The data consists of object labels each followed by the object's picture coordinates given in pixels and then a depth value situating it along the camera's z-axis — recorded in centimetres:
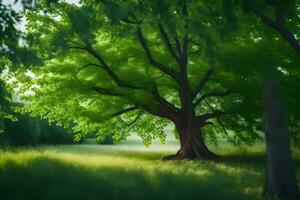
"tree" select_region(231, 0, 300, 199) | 1241
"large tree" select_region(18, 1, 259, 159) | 2430
